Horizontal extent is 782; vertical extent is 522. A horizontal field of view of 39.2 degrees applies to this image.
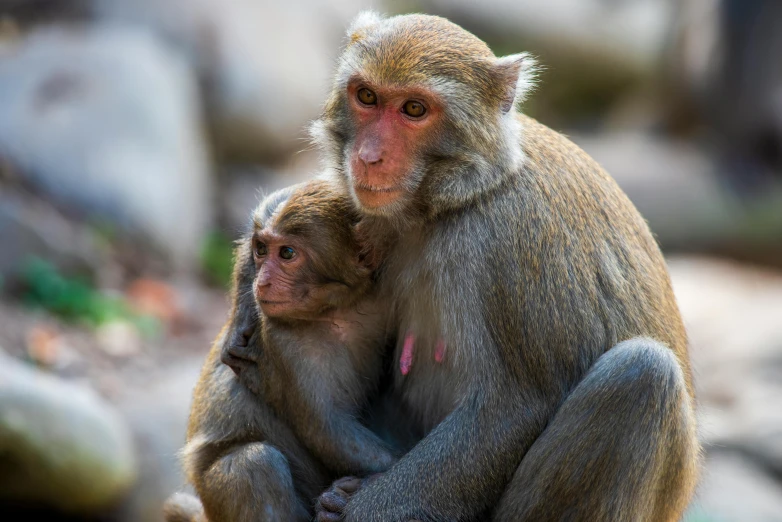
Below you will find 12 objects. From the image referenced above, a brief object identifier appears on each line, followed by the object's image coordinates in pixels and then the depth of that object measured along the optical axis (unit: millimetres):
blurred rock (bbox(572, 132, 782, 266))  17859
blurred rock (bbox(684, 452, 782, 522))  8781
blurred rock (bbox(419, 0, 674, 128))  21188
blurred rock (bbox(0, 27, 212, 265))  12641
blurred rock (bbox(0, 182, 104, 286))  11000
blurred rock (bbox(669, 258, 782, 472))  10133
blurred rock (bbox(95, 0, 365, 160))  15578
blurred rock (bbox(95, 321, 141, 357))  10906
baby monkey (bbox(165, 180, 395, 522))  5395
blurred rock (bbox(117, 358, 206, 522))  8680
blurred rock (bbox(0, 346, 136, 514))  7668
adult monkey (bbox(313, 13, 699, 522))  4941
